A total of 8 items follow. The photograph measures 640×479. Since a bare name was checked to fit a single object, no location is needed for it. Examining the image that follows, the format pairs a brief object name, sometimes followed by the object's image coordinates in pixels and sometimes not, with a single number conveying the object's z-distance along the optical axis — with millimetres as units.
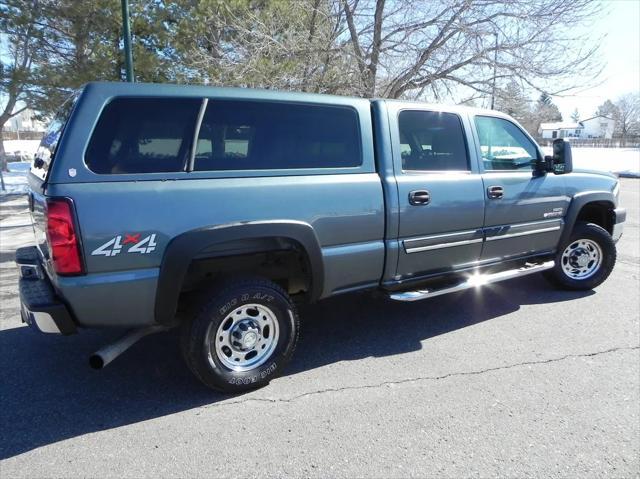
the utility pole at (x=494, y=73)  10367
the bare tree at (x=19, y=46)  10734
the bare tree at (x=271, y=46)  10117
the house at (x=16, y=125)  61778
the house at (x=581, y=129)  95000
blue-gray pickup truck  2428
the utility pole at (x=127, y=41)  7461
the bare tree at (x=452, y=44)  10023
